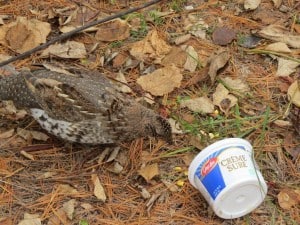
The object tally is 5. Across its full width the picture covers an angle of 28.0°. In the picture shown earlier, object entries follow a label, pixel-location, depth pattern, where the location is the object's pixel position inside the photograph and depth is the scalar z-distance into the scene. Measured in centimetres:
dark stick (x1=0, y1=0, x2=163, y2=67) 291
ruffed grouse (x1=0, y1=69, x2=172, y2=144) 400
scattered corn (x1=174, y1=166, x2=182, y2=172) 420
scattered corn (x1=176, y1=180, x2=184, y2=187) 411
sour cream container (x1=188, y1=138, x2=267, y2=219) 369
